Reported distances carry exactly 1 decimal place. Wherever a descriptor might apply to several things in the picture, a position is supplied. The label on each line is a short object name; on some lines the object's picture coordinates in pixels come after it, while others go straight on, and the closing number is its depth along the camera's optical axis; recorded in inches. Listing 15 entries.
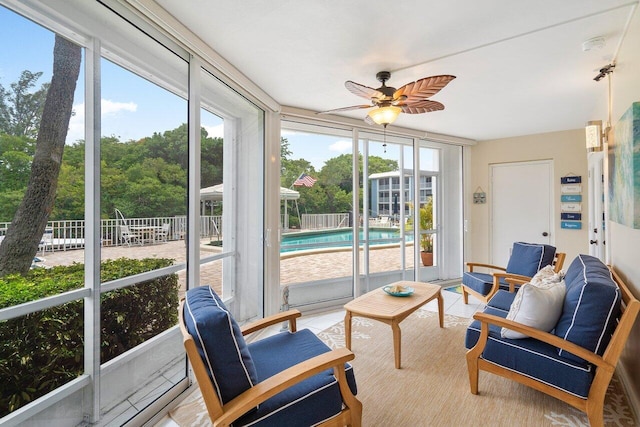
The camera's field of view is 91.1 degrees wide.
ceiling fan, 87.4
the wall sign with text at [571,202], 181.9
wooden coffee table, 102.1
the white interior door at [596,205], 142.2
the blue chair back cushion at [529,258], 143.3
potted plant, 208.6
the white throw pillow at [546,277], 98.8
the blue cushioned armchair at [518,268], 140.9
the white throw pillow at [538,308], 78.7
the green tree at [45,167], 53.7
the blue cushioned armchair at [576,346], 68.2
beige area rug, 77.0
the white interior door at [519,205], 195.6
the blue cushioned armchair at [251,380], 53.1
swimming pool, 155.9
